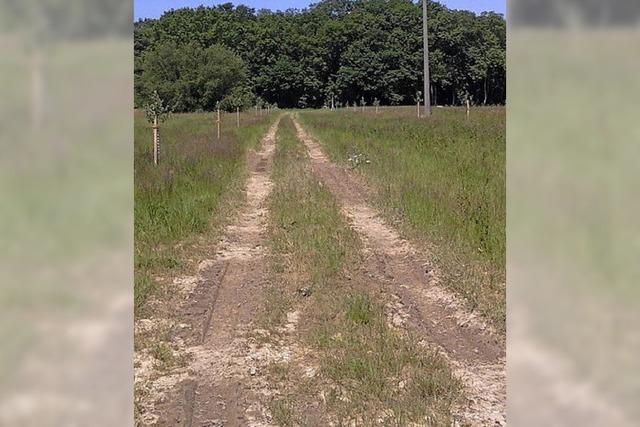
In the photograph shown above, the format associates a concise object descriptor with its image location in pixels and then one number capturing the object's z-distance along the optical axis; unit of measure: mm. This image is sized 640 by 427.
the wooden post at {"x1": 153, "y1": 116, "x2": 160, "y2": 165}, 11586
